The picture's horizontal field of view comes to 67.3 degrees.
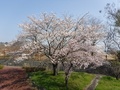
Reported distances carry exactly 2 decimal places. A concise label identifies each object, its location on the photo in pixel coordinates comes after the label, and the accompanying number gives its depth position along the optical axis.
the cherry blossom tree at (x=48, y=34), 9.48
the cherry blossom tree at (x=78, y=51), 8.64
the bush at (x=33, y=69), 11.90
